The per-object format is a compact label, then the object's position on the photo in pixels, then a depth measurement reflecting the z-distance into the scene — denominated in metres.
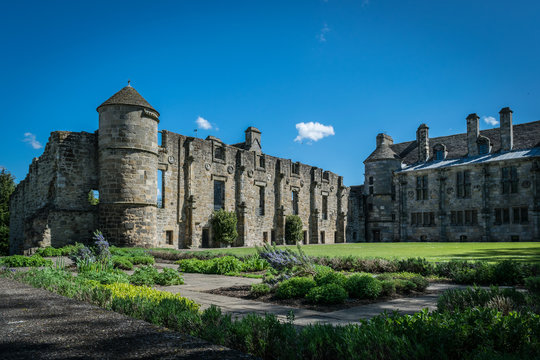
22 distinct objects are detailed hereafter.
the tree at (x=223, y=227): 29.53
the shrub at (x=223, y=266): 12.65
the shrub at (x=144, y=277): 9.29
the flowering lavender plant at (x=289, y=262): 9.34
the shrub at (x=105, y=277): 8.84
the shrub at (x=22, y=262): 14.17
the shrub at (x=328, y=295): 7.02
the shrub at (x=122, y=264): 13.70
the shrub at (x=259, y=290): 8.02
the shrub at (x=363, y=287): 7.50
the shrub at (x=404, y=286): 8.07
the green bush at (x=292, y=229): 36.97
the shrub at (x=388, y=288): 7.82
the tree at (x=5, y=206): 39.75
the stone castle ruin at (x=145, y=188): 21.78
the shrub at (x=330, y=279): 7.86
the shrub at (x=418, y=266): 11.04
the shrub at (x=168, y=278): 9.74
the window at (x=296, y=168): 39.50
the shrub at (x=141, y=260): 15.31
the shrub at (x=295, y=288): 7.68
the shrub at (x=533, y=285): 6.77
